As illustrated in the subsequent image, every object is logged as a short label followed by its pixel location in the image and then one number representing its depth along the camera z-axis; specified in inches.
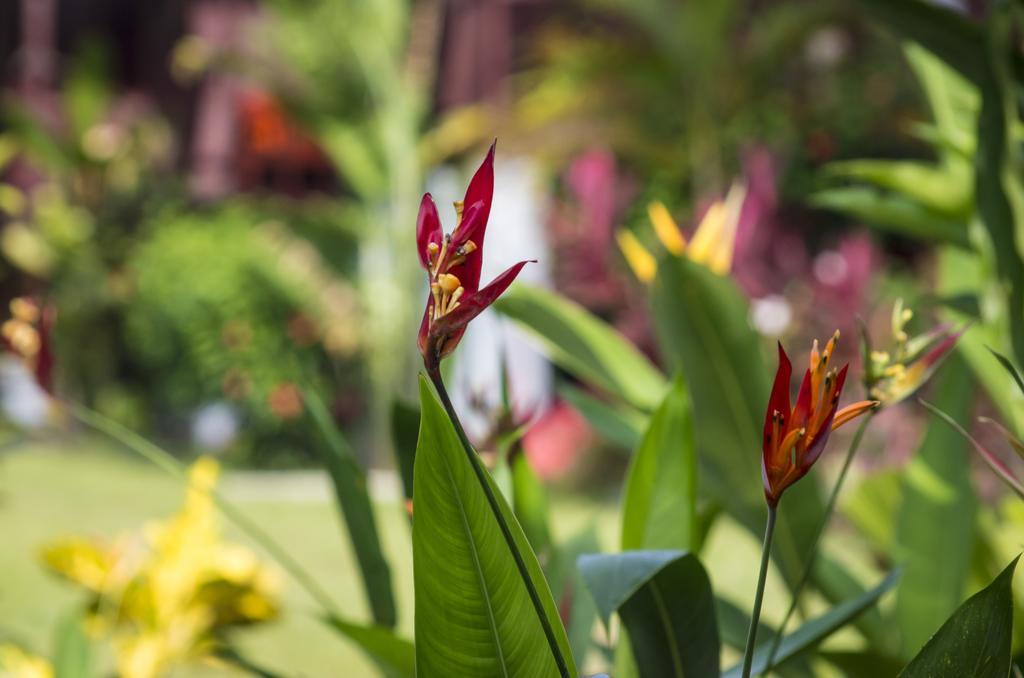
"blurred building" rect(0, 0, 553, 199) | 703.8
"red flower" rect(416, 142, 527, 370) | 58.1
